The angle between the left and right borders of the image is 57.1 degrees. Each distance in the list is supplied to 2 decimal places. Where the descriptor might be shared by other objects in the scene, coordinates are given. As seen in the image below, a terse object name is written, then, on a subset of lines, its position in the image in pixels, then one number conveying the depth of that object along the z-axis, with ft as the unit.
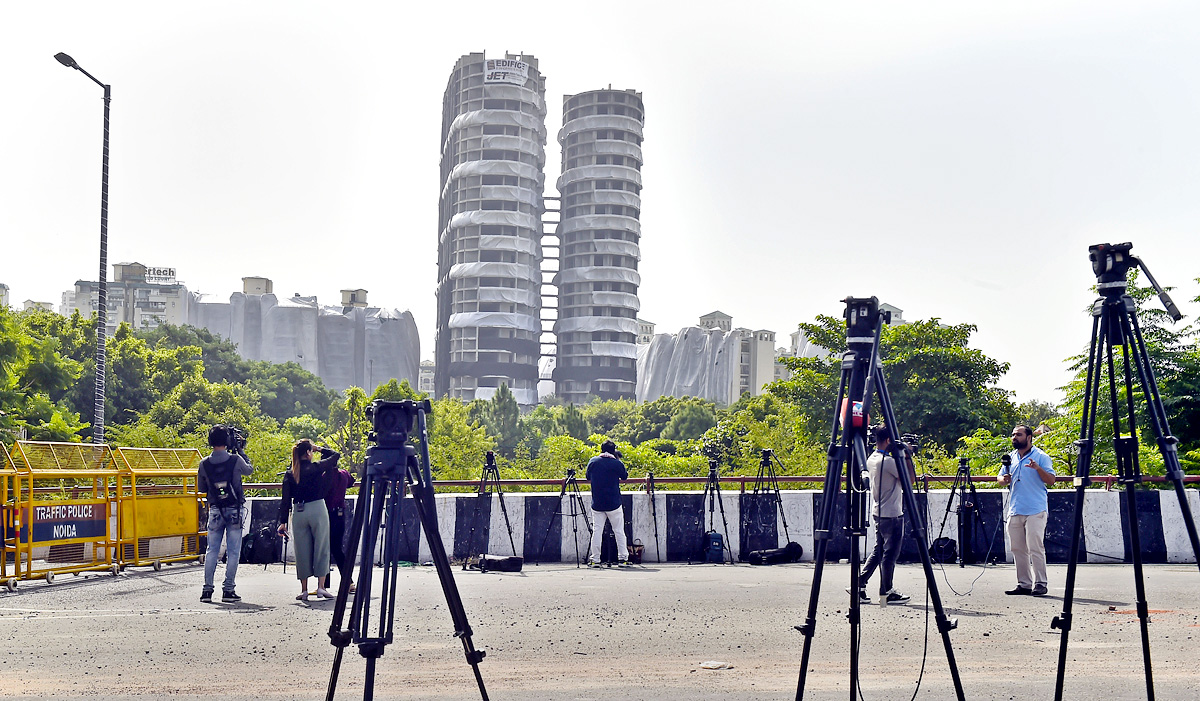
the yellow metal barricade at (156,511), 50.08
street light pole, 91.76
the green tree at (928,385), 188.85
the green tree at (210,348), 342.64
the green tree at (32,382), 112.98
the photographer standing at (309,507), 36.68
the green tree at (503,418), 370.12
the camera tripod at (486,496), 50.98
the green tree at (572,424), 421.18
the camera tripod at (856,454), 16.71
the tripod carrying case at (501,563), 47.37
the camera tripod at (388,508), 16.48
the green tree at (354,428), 204.85
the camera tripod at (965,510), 47.85
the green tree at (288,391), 362.33
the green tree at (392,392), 257.24
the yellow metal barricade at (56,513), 43.98
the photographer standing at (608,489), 49.26
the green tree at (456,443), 229.66
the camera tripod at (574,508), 50.90
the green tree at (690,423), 396.78
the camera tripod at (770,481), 50.36
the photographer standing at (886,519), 34.63
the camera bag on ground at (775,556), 49.67
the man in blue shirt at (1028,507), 36.68
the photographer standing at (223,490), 38.65
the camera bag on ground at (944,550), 48.60
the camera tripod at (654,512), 51.96
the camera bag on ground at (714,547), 50.62
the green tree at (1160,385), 82.33
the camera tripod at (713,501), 51.08
